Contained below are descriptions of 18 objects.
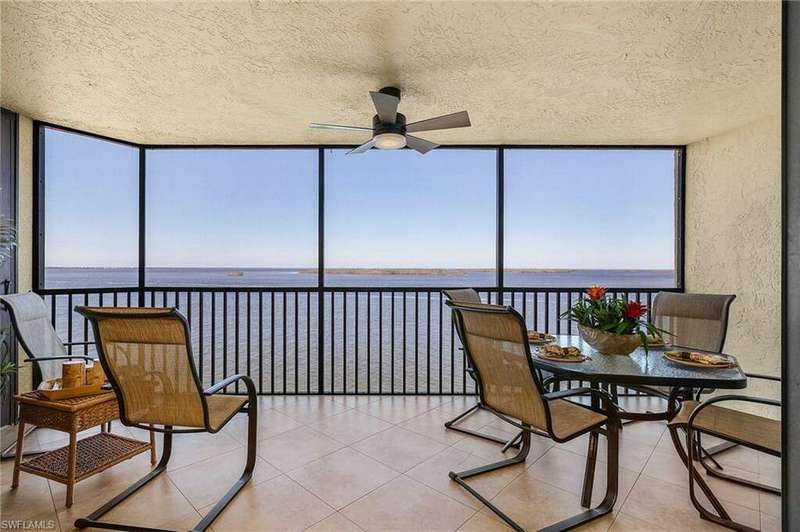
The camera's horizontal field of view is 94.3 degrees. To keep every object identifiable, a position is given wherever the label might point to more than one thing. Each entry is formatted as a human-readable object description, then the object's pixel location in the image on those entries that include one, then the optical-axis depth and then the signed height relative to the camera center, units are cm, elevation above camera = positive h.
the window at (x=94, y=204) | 326 +56
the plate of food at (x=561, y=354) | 198 -50
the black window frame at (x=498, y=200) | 363 +64
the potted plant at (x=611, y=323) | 209 -34
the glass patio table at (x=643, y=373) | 169 -52
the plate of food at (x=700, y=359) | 188 -50
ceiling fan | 235 +93
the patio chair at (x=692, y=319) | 252 -40
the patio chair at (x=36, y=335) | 224 -47
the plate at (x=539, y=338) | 244 -50
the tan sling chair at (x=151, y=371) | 167 -51
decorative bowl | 209 -45
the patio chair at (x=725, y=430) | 166 -79
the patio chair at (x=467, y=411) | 246 -114
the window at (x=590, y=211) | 386 +69
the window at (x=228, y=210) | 376 +82
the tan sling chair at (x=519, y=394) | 167 -63
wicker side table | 183 -86
